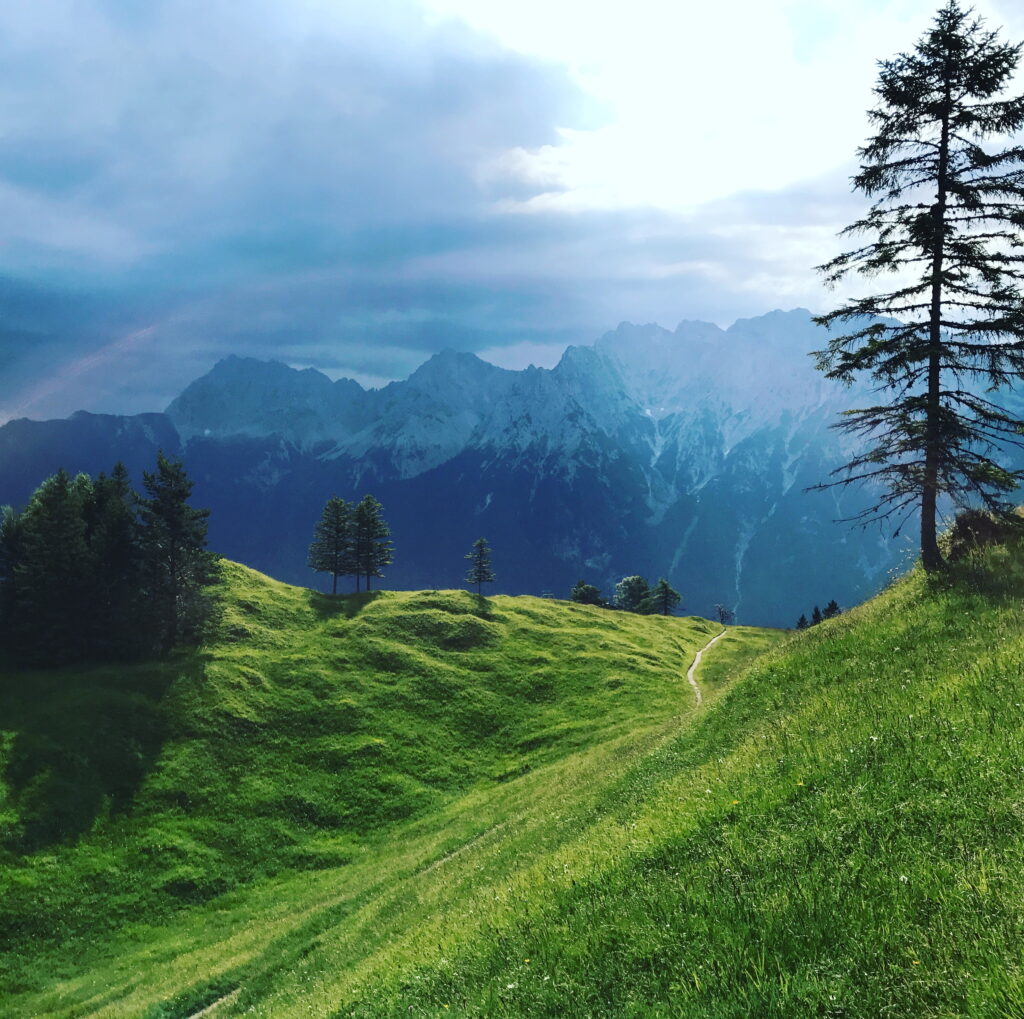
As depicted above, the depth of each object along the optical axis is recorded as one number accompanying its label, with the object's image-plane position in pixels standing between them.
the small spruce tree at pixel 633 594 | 148.96
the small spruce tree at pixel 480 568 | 106.50
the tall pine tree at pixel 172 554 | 58.97
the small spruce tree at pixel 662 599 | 139.38
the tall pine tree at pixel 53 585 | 54.16
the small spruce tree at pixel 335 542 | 94.25
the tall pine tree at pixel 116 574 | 57.03
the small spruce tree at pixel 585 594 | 140.38
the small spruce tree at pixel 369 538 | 94.94
